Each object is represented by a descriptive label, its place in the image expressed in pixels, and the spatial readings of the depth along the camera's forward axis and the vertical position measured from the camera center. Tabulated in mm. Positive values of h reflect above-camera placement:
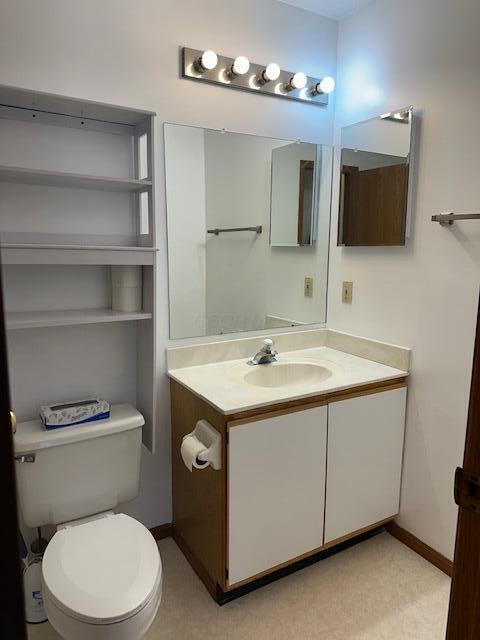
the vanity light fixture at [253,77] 1887 +781
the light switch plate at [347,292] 2322 -203
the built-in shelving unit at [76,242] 1616 +25
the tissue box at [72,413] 1669 -620
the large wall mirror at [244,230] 1988 +100
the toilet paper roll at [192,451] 1652 -741
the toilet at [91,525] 1270 -975
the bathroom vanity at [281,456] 1672 -822
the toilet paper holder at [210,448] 1623 -716
